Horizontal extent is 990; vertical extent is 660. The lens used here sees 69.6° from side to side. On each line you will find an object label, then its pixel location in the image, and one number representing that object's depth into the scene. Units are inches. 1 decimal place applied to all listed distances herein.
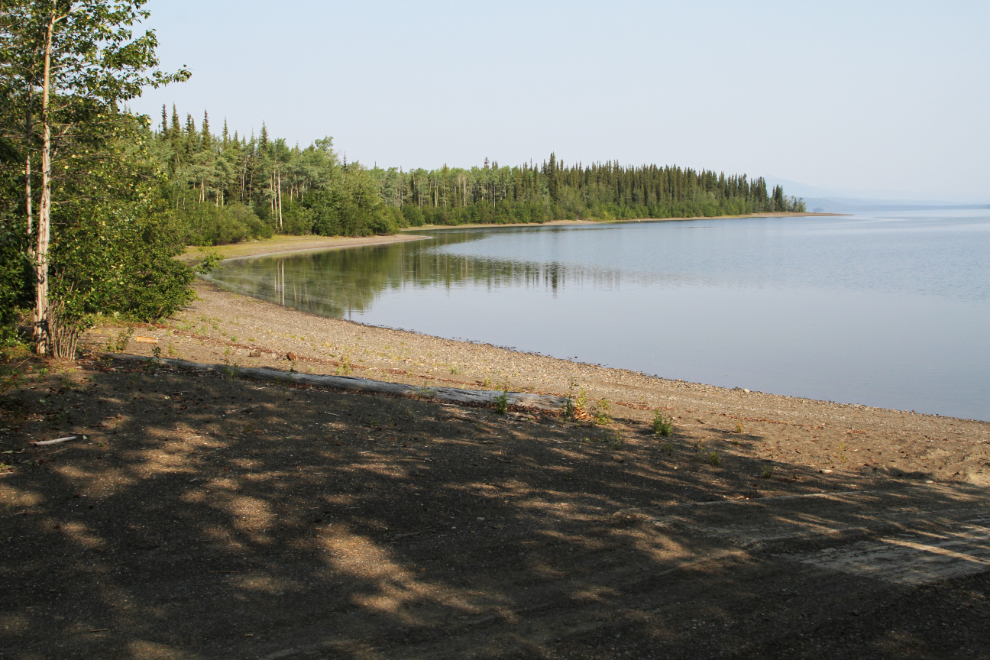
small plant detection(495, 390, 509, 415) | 479.8
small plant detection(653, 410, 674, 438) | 465.4
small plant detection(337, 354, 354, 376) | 644.1
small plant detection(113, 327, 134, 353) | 585.3
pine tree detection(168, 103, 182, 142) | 4297.5
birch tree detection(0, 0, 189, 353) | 481.1
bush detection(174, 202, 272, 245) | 2607.0
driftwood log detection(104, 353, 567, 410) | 516.4
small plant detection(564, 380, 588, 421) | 507.3
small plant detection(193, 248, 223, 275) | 818.8
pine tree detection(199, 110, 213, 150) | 4276.6
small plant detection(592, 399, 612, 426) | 498.9
